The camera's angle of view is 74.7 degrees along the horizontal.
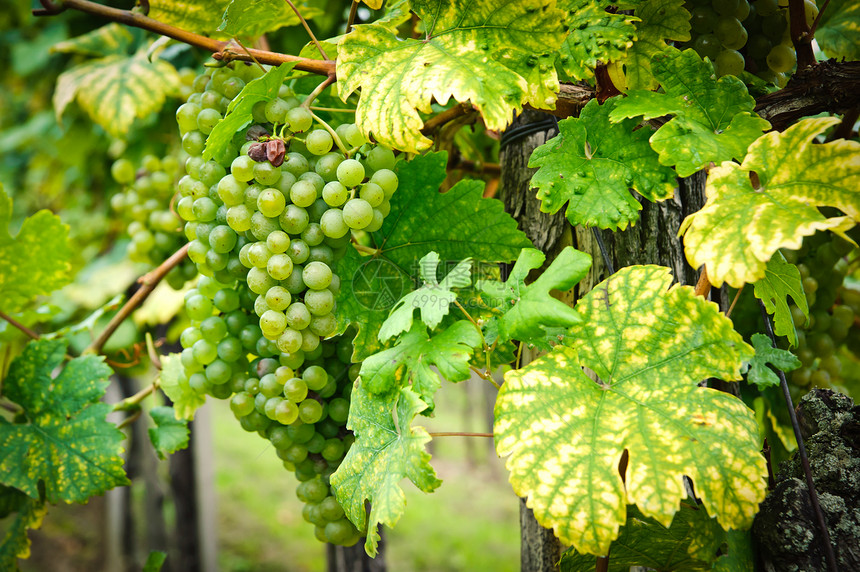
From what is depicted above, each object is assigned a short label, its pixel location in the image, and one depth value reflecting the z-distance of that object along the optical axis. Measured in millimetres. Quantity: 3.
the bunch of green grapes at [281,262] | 741
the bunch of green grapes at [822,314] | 1055
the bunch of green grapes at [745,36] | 839
